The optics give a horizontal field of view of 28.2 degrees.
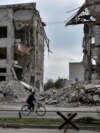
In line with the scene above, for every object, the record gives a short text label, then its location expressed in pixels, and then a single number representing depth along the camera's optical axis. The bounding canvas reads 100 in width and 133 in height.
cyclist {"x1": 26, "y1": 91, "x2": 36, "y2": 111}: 12.59
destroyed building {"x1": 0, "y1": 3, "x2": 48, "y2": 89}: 28.53
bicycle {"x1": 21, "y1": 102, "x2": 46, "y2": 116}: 12.71
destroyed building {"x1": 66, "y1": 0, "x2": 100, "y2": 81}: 26.96
